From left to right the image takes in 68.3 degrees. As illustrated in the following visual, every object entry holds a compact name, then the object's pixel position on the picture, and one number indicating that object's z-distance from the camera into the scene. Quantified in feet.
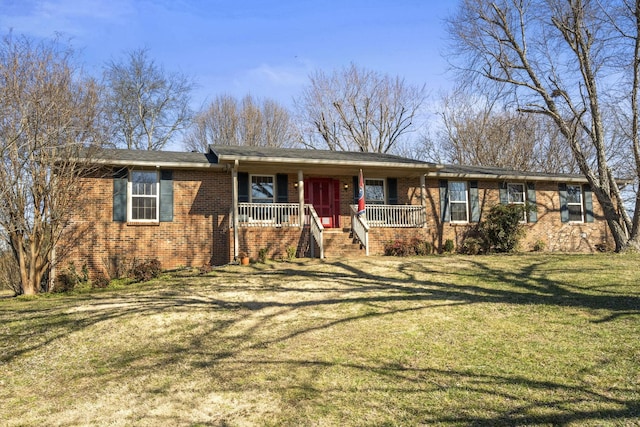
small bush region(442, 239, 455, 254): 55.62
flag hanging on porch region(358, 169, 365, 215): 49.52
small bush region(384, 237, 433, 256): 50.42
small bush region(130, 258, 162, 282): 40.82
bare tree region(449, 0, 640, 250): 49.60
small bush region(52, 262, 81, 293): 40.98
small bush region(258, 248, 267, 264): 46.63
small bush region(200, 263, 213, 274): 41.05
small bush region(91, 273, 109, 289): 40.47
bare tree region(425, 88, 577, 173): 105.60
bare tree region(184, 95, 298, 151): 108.06
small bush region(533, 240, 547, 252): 59.88
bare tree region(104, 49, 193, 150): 100.27
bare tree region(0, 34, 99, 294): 34.50
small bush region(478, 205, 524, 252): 54.34
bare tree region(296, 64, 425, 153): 101.86
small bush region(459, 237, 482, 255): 55.21
